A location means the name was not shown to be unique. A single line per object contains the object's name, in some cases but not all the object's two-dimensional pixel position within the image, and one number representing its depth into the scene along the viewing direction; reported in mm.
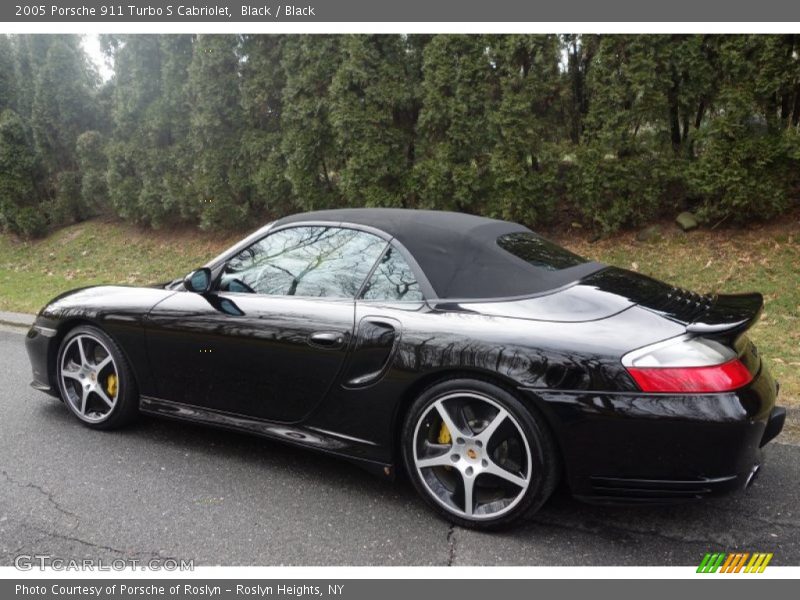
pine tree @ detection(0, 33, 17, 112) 12594
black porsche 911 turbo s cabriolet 2396
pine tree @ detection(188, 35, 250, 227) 9227
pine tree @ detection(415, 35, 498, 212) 7297
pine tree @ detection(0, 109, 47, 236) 11945
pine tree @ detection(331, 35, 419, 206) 7871
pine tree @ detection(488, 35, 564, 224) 7078
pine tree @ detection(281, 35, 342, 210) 8273
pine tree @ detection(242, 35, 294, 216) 8844
